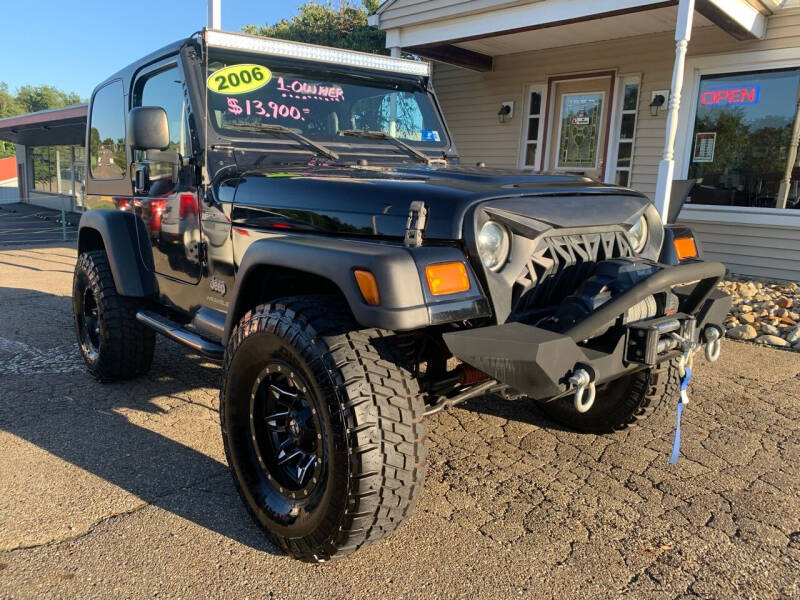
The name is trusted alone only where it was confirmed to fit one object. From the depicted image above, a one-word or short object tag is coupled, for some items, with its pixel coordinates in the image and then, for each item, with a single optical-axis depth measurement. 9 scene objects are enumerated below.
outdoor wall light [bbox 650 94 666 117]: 8.30
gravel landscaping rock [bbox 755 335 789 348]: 5.41
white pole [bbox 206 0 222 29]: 5.17
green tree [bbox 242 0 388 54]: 20.66
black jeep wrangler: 1.98
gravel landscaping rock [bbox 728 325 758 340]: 5.57
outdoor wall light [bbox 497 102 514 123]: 9.91
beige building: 7.36
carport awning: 15.00
